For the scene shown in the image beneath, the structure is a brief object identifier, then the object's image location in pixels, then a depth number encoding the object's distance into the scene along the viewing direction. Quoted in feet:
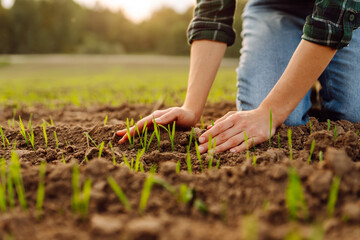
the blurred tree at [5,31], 83.97
